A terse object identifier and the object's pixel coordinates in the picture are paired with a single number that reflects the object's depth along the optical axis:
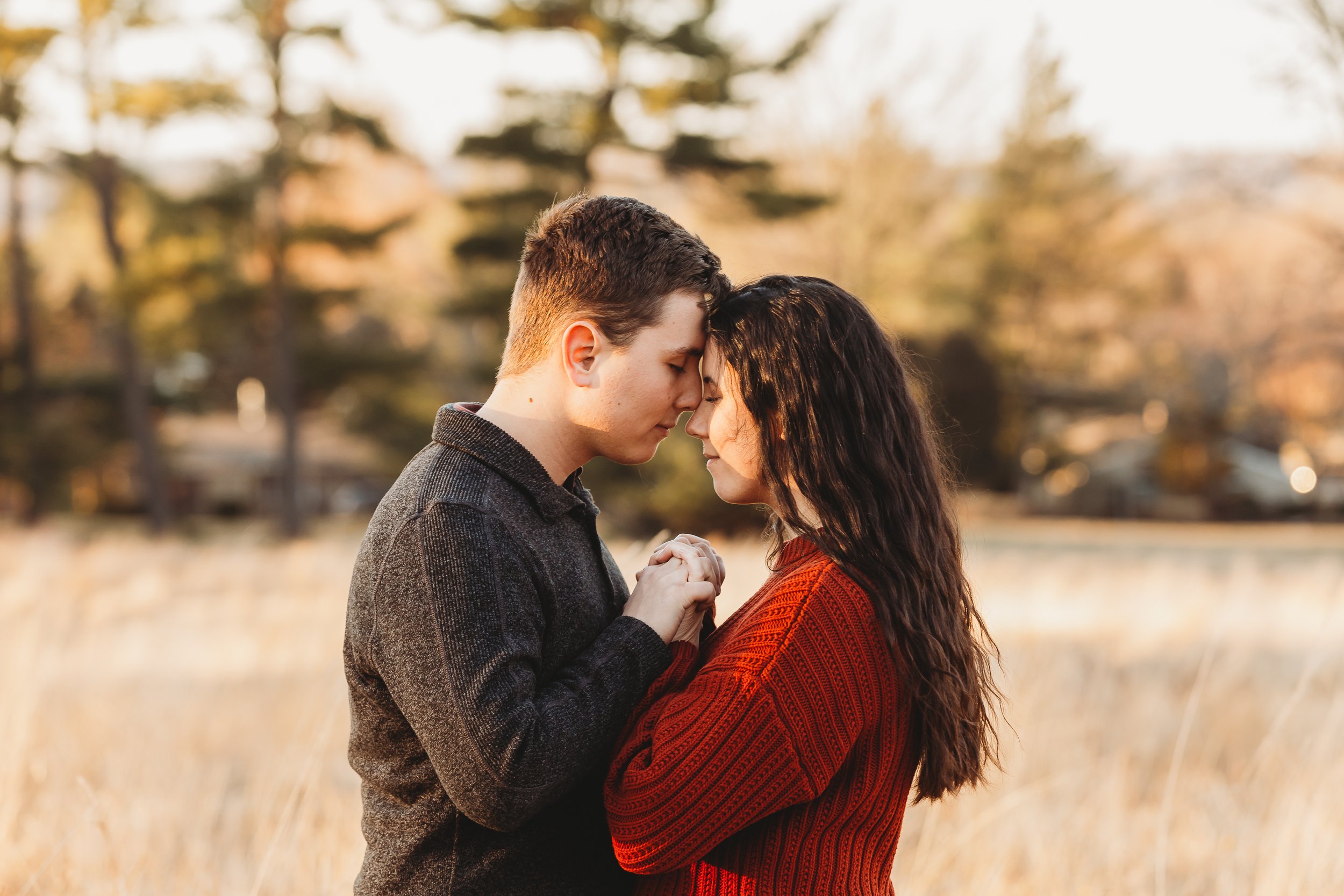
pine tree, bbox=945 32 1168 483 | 30.92
